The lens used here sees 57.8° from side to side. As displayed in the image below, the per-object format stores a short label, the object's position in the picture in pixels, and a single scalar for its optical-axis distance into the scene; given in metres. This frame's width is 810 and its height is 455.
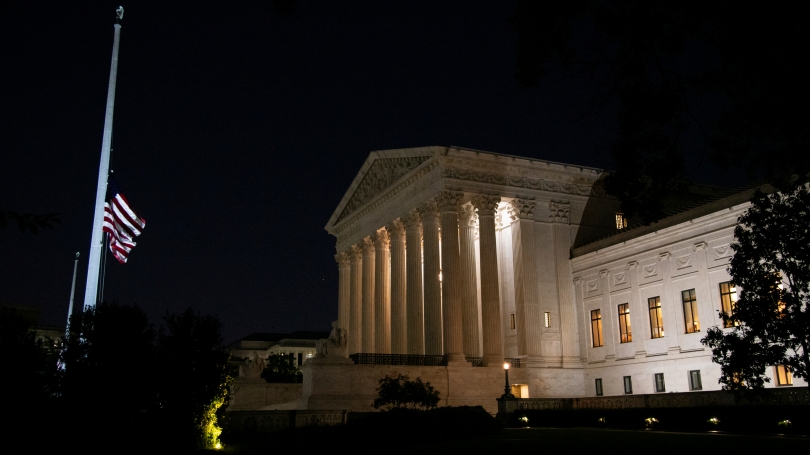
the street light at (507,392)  37.66
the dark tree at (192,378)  26.97
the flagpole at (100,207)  34.31
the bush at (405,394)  33.50
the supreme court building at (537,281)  42.66
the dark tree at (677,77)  14.04
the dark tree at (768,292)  20.94
